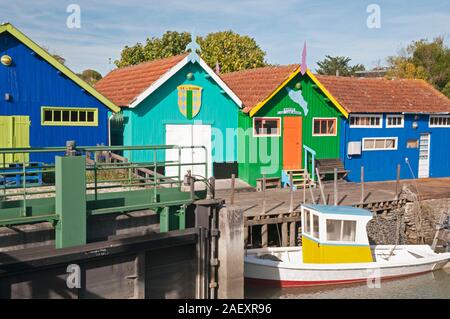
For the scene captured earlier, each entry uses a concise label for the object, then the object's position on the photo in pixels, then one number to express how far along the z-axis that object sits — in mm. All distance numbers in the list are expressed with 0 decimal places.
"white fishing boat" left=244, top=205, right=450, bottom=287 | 15281
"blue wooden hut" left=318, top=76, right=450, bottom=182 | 25359
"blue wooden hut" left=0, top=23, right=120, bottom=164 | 17406
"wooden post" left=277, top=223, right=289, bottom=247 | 17641
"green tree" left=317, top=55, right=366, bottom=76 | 60375
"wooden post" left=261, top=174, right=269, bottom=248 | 17219
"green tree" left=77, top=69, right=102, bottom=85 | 62750
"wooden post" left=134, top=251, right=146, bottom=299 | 11172
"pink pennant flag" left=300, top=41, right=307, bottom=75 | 21859
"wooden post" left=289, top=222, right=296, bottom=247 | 17812
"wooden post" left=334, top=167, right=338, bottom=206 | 18750
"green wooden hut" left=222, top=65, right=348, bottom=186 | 22500
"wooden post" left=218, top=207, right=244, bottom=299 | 12258
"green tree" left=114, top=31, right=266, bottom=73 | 44531
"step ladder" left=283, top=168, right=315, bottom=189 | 22789
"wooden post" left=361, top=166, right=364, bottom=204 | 19847
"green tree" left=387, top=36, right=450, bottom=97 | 48500
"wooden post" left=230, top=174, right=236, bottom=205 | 17219
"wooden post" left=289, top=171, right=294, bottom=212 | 17703
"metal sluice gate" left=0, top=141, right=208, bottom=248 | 10094
